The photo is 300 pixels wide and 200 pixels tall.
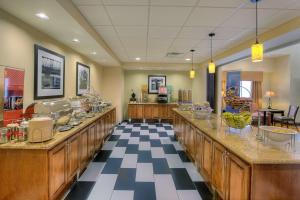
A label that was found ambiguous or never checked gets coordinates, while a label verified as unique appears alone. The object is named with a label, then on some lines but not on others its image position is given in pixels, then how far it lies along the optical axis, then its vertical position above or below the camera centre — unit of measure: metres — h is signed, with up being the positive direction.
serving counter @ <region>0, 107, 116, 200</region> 1.80 -0.73
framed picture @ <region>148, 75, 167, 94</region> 8.21 +0.75
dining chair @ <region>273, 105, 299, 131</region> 6.26 -0.62
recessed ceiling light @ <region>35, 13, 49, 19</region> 2.30 +1.02
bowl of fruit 2.26 -0.25
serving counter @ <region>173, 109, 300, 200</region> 1.51 -0.61
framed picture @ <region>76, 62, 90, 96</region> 4.66 +0.49
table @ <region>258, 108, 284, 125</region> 6.60 -0.46
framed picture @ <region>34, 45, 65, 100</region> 2.94 +0.41
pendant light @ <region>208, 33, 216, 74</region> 3.94 +0.67
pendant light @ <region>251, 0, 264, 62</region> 2.39 +0.62
